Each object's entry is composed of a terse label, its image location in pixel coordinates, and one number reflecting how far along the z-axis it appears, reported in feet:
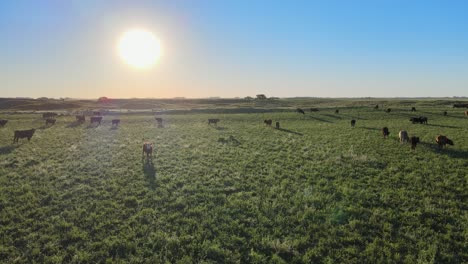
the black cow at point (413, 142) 71.98
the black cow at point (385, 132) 91.07
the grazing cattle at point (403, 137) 81.71
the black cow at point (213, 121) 139.85
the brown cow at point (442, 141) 71.46
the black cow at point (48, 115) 170.19
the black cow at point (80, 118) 150.30
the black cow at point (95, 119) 146.51
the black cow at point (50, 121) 138.87
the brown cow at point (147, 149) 64.34
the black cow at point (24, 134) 87.51
